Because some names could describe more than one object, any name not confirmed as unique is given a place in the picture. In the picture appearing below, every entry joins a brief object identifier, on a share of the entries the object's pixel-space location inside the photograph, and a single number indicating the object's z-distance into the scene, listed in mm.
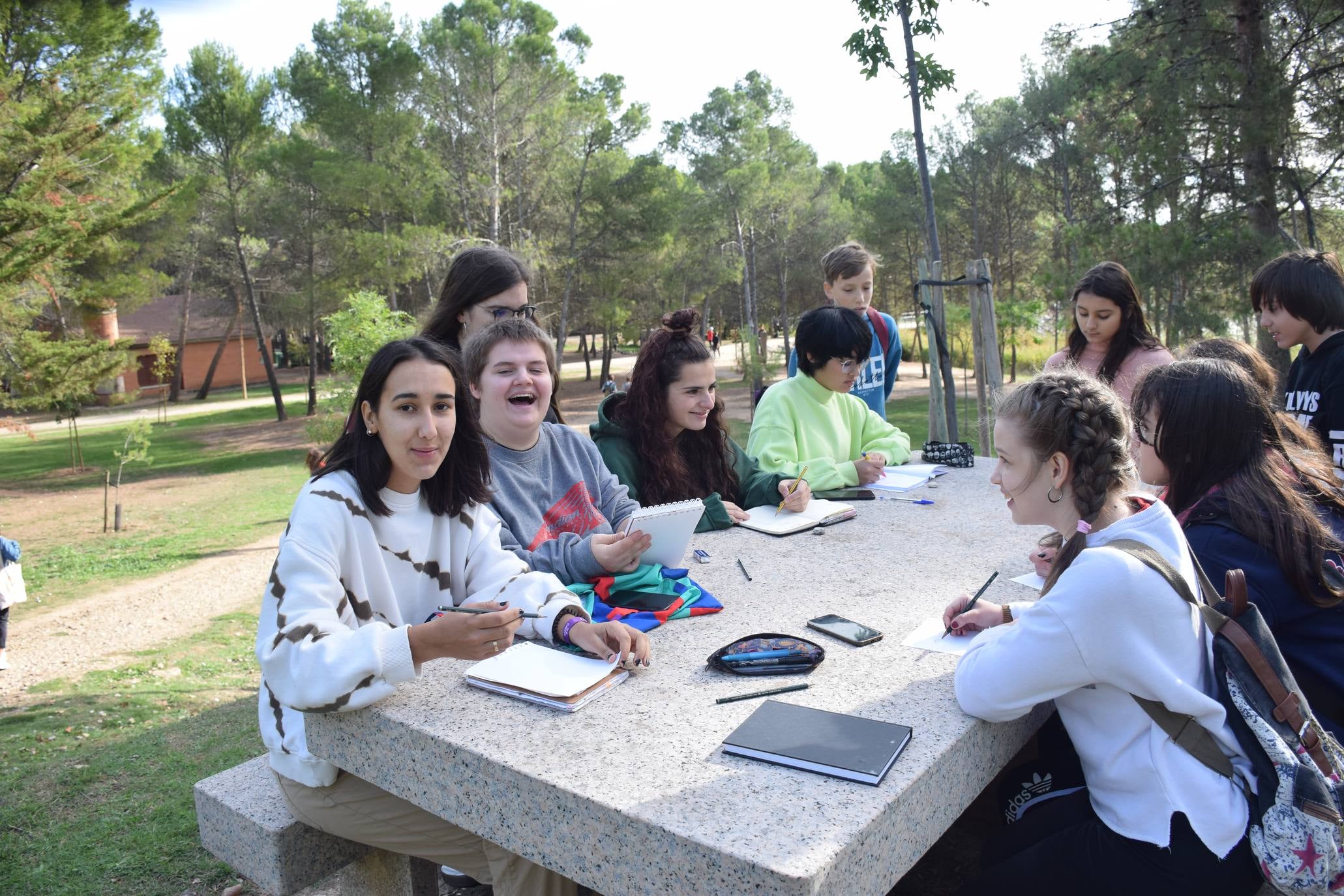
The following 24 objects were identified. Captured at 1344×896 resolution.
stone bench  2479
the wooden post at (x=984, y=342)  6488
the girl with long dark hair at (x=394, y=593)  1986
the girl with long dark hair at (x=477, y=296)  3764
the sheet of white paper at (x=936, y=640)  2303
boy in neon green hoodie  4055
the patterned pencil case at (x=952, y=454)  4773
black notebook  1700
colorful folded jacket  2576
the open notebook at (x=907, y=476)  4188
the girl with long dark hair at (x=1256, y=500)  2053
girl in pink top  4391
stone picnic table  1518
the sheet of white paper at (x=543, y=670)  2094
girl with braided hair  1725
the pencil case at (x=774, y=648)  2180
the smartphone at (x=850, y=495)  4023
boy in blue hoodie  5039
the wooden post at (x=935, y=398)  6705
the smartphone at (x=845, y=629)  2365
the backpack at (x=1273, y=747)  1605
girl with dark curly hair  3502
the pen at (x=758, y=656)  2191
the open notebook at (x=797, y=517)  3510
